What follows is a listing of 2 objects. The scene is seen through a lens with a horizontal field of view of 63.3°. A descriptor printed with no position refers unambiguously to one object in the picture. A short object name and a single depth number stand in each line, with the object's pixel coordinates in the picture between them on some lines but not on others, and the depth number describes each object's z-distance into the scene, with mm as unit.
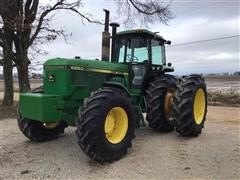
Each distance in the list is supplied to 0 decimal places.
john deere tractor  3412
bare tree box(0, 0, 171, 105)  7738
